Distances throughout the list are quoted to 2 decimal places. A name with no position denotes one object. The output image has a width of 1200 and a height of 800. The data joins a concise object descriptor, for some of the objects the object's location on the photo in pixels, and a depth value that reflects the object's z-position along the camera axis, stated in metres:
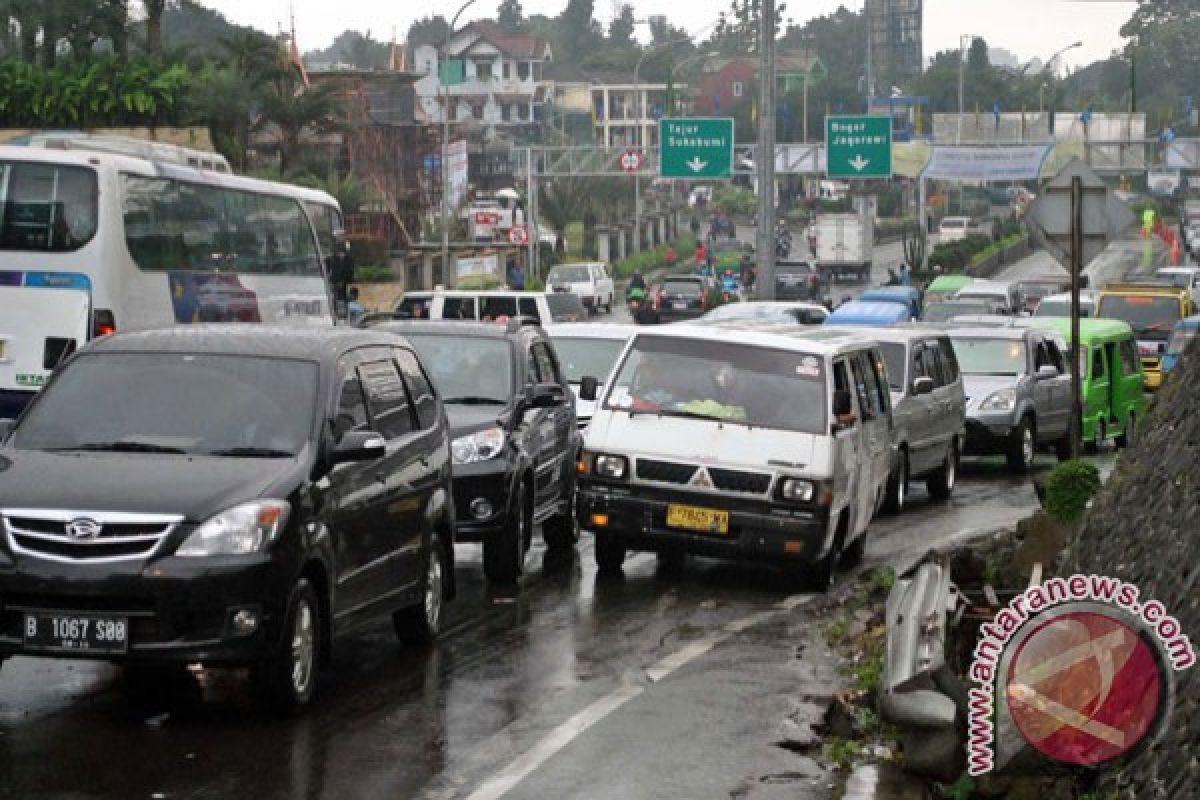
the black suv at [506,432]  14.85
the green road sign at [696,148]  66.88
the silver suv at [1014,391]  25.47
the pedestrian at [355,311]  41.70
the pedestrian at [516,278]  63.97
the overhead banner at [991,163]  76.19
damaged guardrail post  8.76
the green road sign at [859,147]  66.38
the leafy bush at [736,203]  144.50
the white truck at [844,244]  90.06
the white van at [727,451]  14.88
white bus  22.02
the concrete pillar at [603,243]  96.00
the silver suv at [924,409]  21.09
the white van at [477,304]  36.06
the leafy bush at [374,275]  60.75
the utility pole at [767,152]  38.62
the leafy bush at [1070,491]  14.54
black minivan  9.46
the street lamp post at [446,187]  60.69
